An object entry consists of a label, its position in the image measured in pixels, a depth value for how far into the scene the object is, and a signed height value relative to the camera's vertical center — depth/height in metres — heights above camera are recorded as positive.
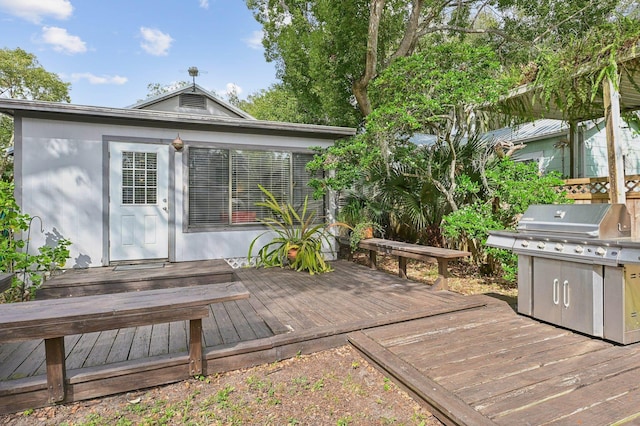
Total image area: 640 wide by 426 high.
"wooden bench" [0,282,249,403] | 1.98 -0.65
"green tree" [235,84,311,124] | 15.06 +5.82
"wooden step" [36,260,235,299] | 4.23 -0.90
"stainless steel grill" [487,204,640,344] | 2.61 -0.48
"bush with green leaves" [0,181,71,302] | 4.09 -0.60
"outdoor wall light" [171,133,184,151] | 5.50 +1.03
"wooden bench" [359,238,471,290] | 4.11 -0.56
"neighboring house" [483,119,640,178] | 8.73 +1.55
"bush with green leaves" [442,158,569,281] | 4.40 +0.10
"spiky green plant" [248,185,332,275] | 5.47 -0.59
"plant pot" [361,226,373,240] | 5.82 -0.40
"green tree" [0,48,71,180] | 16.39 +6.22
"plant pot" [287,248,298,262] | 5.59 -0.73
